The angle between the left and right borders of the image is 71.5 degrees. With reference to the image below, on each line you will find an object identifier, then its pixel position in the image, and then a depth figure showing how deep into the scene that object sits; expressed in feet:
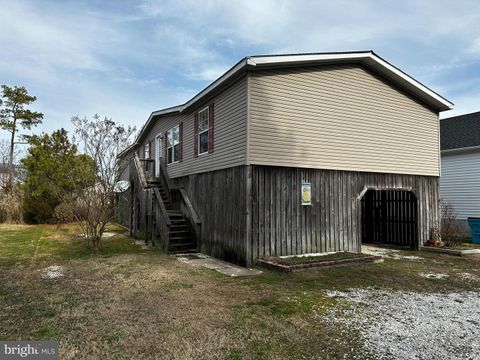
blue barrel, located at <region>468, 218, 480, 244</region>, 41.47
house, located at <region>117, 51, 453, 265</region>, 27.37
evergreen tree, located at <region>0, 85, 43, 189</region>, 88.74
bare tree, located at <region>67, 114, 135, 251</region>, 33.27
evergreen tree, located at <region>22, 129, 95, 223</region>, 65.05
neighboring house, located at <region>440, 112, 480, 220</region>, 49.06
